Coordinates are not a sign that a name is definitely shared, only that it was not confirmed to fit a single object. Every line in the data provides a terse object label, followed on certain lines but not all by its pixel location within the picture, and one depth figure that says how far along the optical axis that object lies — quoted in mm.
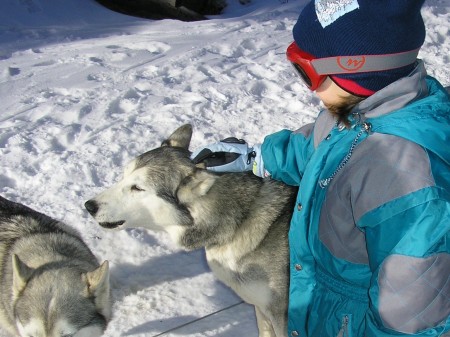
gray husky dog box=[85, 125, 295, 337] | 2438
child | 1472
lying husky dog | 2262
